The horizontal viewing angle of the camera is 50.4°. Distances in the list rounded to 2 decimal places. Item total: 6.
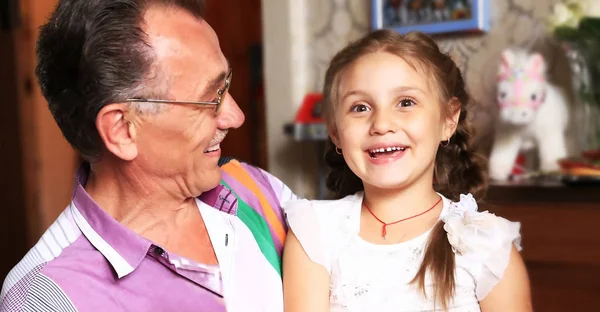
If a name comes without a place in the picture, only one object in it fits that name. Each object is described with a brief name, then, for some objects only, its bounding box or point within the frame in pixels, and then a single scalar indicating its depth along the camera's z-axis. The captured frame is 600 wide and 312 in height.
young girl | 1.21
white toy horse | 2.13
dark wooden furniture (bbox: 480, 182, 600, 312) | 1.81
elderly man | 1.15
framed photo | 2.46
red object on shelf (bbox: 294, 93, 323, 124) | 2.77
